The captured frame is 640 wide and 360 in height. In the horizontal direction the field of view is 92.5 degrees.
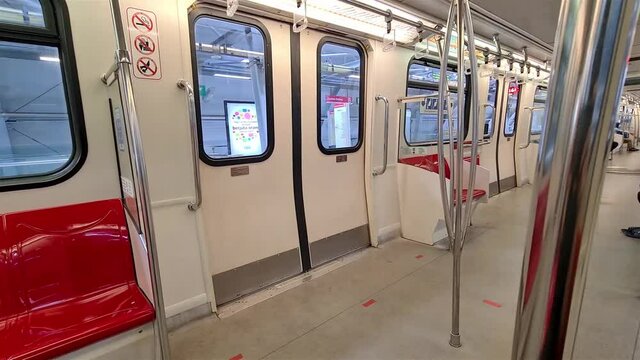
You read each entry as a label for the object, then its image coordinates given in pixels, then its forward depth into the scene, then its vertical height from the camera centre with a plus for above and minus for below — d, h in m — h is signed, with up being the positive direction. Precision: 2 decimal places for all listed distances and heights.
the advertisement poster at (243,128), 2.49 -0.12
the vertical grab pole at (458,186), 1.46 -0.40
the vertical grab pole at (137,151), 1.12 -0.14
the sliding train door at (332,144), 2.84 -0.31
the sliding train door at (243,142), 2.34 -0.23
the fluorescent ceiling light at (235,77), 2.47 +0.29
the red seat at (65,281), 1.30 -0.84
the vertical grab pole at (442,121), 1.51 -0.06
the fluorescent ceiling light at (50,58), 1.64 +0.30
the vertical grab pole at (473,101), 1.40 +0.05
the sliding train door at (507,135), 5.74 -0.47
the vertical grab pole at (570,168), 0.24 -0.05
